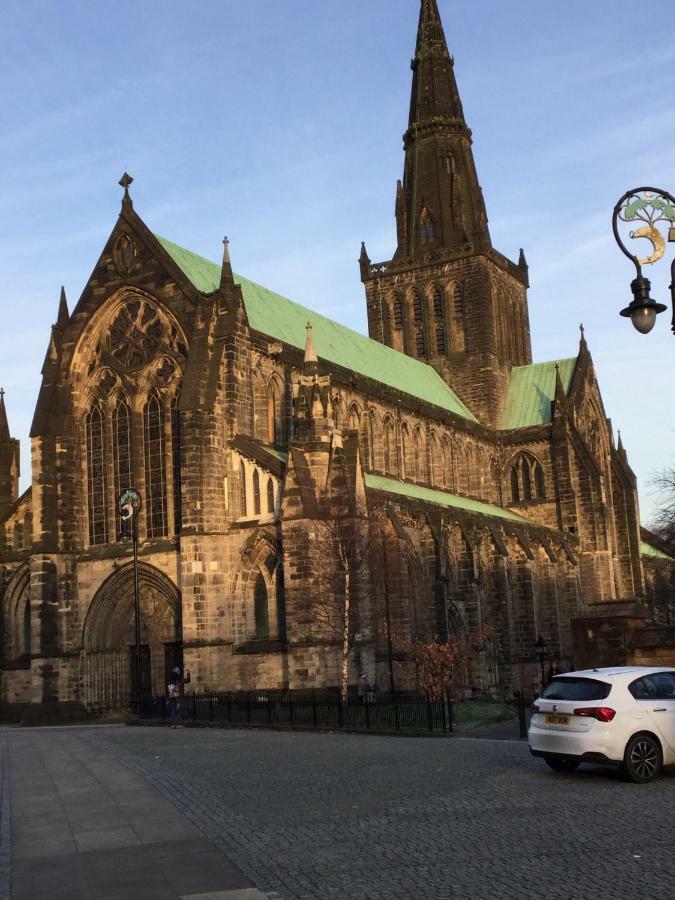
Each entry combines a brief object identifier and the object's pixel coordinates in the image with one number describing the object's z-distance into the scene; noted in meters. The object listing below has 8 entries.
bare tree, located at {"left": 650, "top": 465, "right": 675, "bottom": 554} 54.50
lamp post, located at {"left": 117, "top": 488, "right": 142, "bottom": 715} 34.62
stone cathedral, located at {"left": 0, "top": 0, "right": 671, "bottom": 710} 37.09
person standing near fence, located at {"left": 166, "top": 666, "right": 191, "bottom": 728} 30.50
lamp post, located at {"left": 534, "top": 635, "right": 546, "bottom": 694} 34.04
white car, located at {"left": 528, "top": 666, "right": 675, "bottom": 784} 14.41
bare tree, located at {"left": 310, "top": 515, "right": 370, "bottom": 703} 35.69
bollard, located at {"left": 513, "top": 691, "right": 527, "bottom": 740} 23.11
